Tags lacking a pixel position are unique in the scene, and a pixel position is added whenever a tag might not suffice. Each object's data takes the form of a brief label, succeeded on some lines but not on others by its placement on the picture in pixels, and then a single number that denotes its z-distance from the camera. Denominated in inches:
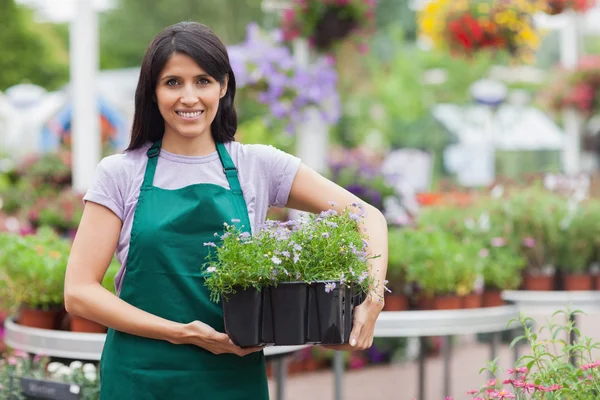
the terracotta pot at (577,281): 193.9
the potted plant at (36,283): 143.0
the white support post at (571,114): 466.9
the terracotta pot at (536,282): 194.2
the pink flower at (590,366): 81.4
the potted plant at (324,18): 271.1
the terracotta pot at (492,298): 177.4
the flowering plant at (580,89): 532.1
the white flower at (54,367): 131.4
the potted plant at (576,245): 197.2
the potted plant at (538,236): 195.0
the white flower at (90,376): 124.3
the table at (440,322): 155.6
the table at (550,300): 182.9
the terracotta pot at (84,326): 138.6
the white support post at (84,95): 261.0
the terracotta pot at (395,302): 166.1
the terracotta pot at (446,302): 167.6
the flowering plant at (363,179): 216.7
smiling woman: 82.1
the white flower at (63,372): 126.1
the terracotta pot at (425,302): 168.9
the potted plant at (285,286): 78.7
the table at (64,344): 133.9
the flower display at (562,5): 295.4
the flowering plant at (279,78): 249.0
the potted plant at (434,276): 168.1
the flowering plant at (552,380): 80.9
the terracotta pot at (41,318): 143.9
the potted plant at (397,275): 166.4
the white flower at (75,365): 127.0
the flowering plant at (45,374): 122.3
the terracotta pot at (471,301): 170.7
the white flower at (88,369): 125.3
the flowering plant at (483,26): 313.7
